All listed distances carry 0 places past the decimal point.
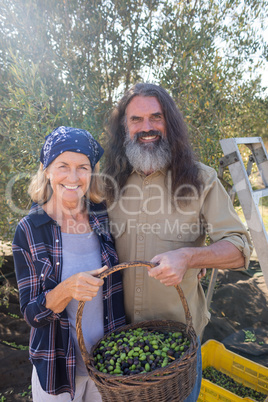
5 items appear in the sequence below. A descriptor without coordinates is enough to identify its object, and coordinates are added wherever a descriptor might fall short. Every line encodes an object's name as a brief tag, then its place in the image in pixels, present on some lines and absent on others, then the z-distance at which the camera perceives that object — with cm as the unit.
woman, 197
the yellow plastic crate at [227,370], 335
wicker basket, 158
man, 231
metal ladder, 273
